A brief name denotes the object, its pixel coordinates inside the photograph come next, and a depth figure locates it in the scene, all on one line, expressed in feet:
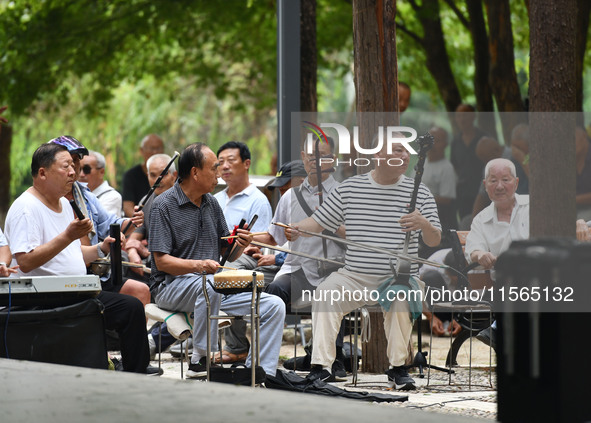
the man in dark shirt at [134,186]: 76.15
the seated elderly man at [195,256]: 48.06
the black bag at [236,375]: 45.26
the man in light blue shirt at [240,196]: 61.98
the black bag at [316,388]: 46.26
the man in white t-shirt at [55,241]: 46.21
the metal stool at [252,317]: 43.80
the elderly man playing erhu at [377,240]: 50.90
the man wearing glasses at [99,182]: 66.95
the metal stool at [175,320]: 48.44
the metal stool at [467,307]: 52.01
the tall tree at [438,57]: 106.01
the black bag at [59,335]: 43.83
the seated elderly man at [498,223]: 51.26
